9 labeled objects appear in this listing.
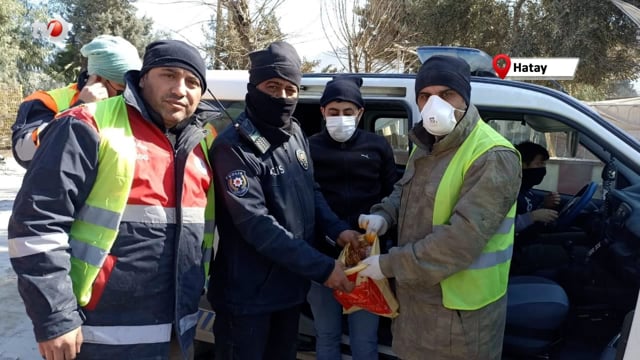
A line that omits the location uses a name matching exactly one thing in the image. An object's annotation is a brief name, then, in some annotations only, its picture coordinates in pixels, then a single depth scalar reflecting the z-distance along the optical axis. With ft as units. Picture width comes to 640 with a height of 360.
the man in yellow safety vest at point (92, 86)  7.96
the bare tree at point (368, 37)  29.12
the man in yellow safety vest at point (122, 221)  4.91
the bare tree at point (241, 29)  29.91
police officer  6.49
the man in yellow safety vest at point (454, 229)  5.91
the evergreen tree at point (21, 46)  61.67
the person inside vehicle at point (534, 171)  11.21
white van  7.79
